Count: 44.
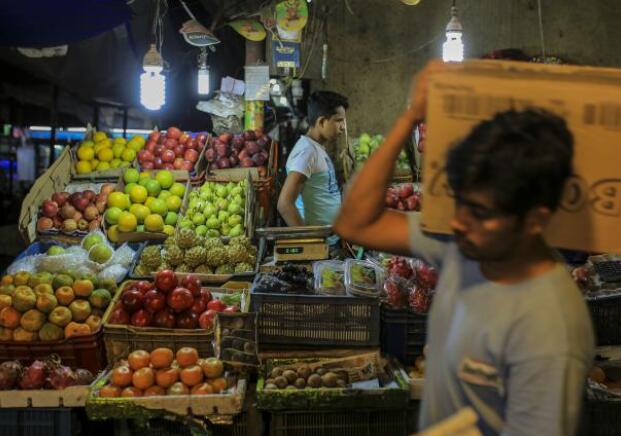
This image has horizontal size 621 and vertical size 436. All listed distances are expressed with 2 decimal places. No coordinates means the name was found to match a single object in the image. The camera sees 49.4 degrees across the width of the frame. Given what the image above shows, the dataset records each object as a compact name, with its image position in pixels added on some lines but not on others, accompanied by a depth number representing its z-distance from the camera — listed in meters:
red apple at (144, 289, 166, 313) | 4.42
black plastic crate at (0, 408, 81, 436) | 4.07
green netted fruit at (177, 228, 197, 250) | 5.55
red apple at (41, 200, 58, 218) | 6.51
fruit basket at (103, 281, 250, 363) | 4.33
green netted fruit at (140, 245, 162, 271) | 5.44
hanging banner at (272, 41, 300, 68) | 8.22
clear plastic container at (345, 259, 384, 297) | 4.32
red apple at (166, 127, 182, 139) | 7.93
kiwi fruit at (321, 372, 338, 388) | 4.01
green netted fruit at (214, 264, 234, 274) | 5.40
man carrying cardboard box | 1.55
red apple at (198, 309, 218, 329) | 4.39
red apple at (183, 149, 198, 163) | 7.67
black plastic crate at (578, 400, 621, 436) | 3.95
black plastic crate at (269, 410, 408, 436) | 3.97
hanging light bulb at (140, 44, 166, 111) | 7.54
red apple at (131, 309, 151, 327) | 4.39
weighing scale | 5.05
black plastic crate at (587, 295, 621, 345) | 4.55
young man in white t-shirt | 5.76
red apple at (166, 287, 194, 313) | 4.42
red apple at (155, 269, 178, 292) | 4.51
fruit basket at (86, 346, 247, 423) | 3.89
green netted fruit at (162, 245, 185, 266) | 5.45
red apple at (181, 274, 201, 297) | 4.55
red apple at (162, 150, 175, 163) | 7.53
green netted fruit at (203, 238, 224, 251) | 5.60
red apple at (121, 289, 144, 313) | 4.46
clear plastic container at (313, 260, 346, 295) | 4.38
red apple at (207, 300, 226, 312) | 4.50
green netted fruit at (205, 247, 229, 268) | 5.46
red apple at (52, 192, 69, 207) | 6.65
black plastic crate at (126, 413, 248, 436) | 4.02
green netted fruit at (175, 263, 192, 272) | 5.40
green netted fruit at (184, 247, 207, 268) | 5.45
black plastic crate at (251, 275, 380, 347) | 4.29
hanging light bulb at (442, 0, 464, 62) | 6.75
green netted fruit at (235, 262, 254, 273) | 5.43
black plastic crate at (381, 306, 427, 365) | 4.35
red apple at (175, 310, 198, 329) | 4.43
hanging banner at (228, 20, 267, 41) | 8.34
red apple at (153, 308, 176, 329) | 4.41
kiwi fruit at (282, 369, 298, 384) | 4.04
